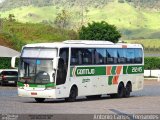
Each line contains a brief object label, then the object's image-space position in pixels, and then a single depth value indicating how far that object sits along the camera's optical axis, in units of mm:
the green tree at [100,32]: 111500
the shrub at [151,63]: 79062
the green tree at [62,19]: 143850
